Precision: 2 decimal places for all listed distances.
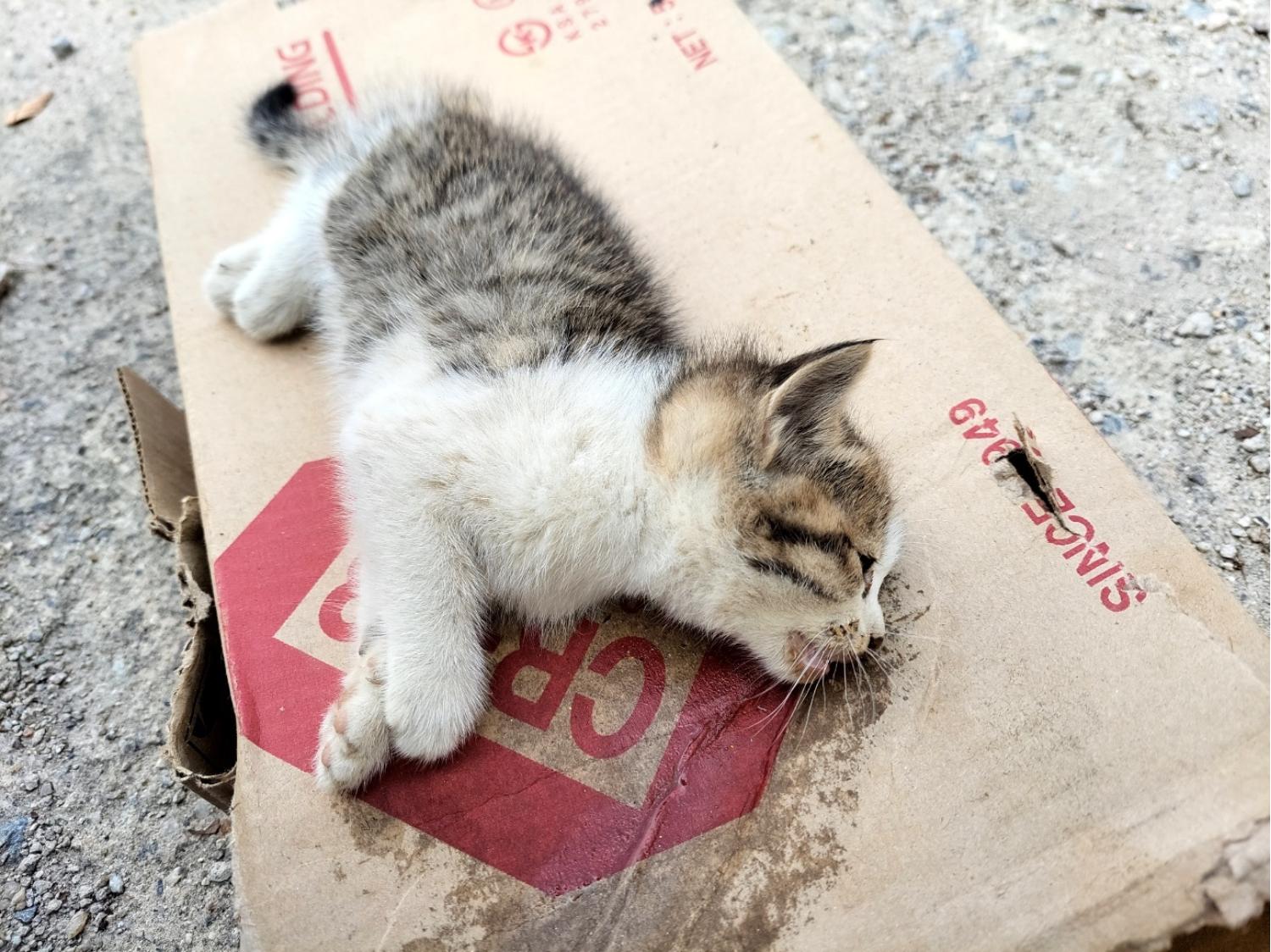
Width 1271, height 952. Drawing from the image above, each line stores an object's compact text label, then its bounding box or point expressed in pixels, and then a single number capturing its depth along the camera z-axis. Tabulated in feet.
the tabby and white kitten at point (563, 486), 0.82
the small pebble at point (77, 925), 0.95
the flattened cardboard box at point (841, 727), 0.74
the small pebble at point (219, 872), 0.99
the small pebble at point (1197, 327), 1.24
